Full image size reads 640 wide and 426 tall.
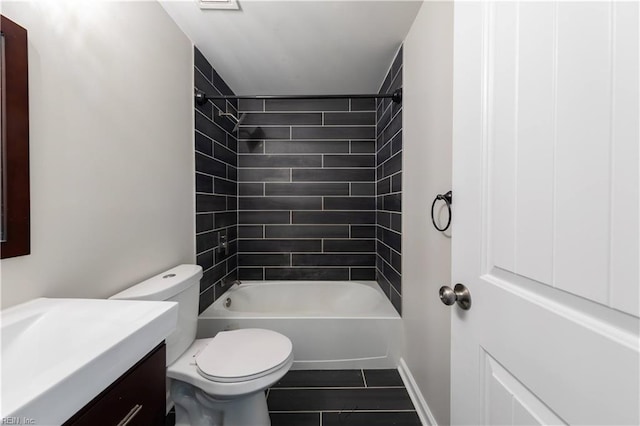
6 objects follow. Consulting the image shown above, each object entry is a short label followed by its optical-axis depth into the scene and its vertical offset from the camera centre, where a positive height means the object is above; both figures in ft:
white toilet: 3.67 -2.39
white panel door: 1.13 -0.01
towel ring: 3.39 +0.14
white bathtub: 5.91 -2.91
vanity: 1.42 -1.08
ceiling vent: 4.46 +3.61
